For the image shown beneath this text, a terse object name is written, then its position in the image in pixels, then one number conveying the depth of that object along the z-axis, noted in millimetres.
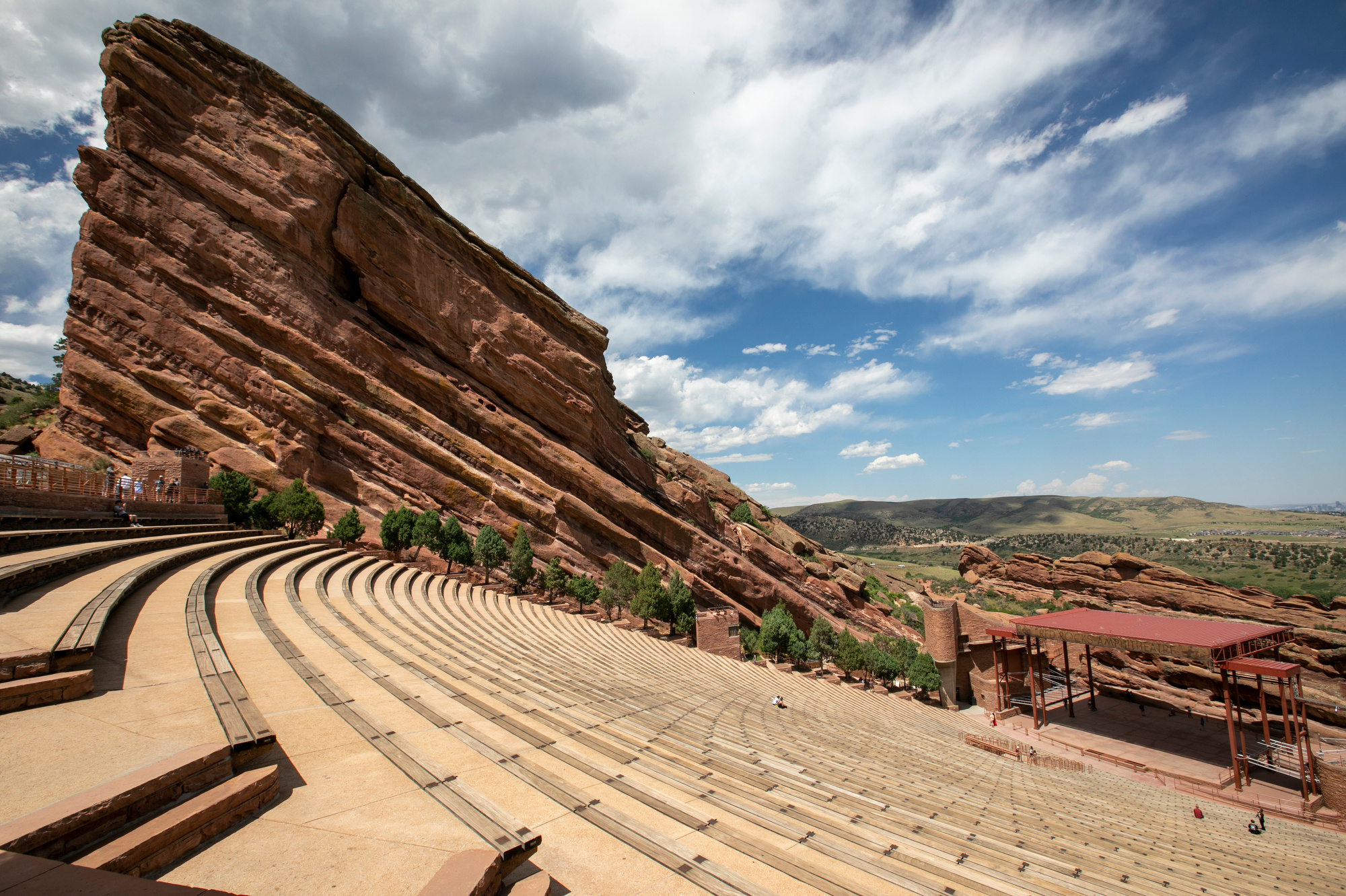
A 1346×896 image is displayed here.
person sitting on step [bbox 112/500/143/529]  14484
